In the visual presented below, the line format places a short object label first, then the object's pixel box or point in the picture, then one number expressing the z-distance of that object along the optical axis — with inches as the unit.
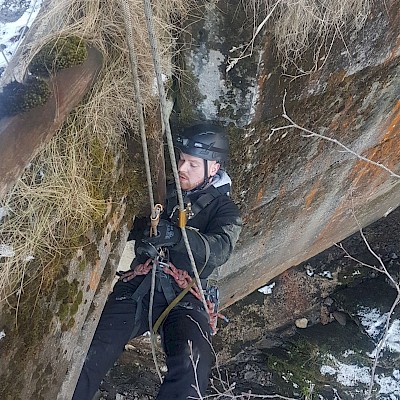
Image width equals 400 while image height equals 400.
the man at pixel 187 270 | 121.2
